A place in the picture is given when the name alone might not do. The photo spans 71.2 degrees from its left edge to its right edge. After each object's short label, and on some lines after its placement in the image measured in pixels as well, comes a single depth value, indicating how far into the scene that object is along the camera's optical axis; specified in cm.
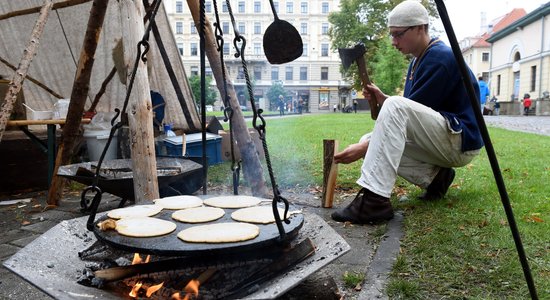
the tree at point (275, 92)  4050
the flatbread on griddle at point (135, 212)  168
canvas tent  513
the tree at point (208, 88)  3217
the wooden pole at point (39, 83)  497
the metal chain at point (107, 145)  150
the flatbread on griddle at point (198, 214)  163
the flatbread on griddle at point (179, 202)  187
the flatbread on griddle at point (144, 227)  142
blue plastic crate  476
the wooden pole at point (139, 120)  264
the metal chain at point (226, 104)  209
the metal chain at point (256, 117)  133
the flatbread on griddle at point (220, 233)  133
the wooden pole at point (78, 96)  304
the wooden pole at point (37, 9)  393
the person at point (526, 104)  2222
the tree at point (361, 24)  2584
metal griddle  126
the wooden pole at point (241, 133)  358
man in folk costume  252
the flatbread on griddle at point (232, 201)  187
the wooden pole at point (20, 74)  284
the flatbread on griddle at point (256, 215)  158
